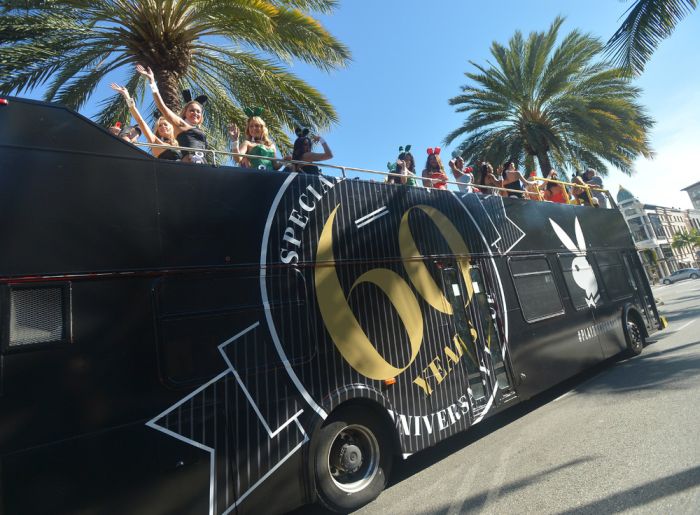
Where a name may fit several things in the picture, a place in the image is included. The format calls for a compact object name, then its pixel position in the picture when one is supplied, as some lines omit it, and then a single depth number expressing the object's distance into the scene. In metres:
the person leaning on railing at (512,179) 8.25
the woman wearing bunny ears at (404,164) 7.18
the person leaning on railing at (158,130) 4.78
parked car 47.17
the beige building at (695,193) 93.44
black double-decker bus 2.68
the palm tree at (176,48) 7.20
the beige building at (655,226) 66.94
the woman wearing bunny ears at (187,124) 4.63
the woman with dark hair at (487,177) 8.21
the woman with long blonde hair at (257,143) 5.03
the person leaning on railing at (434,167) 7.64
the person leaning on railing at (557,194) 9.35
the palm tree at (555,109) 14.30
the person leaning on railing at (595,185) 10.68
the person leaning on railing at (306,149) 5.24
